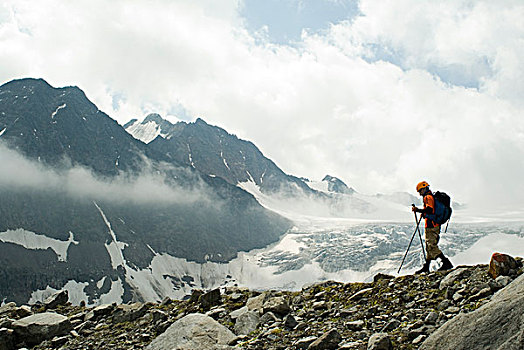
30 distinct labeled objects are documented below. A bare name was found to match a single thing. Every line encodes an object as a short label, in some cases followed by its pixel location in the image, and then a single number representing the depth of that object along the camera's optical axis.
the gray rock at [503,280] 8.69
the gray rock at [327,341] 8.23
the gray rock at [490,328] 5.53
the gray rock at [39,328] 14.88
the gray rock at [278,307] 11.50
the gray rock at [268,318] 10.94
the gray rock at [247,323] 10.91
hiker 14.08
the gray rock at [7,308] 19.54
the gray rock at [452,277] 10.08
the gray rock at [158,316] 14.27
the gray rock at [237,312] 12.12
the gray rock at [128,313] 15.35
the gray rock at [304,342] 8.70
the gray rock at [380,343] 7.27
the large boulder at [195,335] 9.76
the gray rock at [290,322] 10.23
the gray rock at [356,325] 8.99
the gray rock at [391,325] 8.38
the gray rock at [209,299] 14.60
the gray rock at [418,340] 7.23
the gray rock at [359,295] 11.23
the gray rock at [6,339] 14.24
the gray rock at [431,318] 8.06
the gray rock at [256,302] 12.48
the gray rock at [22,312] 18.98
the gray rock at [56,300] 21.70
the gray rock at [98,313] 16.80
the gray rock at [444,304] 8.71
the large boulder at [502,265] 9.46
